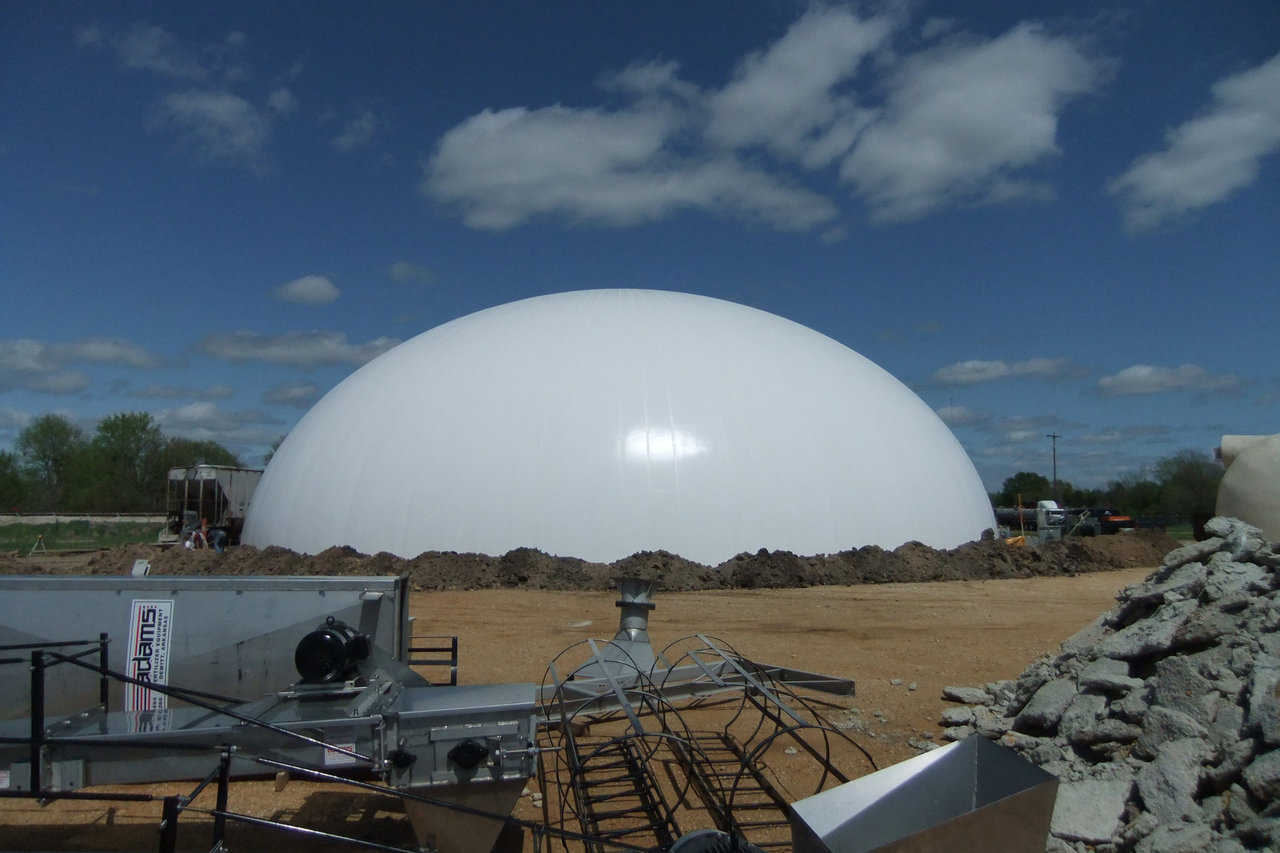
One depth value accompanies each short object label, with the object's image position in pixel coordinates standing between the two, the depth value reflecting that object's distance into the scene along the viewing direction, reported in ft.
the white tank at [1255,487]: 41.52
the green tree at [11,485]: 223.57
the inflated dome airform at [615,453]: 62.90
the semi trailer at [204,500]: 98.27
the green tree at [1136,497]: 233.35
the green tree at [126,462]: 228.02
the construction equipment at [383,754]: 13.19
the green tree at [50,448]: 240.73
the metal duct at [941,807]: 11.72
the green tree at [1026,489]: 291.38
